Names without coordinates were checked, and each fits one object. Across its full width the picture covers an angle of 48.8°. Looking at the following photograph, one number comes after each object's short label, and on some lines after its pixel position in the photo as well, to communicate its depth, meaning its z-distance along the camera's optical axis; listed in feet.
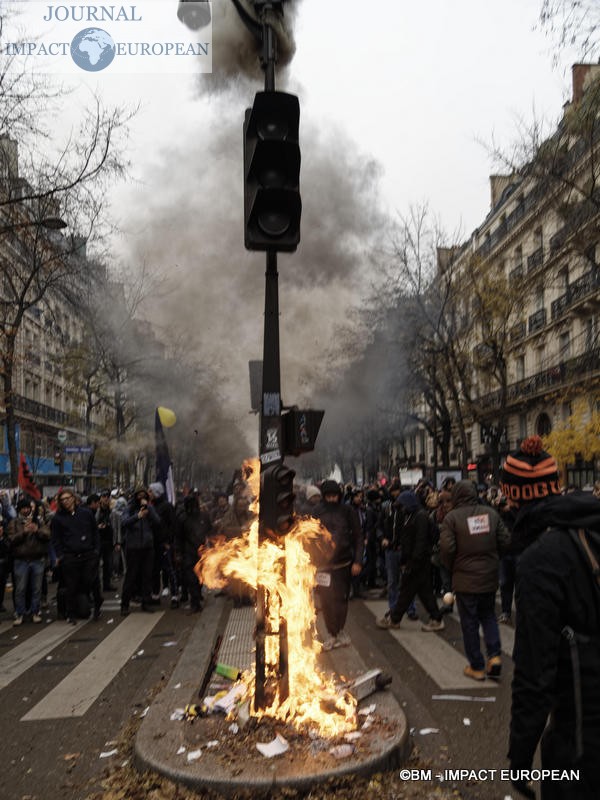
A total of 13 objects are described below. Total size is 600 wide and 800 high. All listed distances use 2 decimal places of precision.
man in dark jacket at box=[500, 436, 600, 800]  6.26
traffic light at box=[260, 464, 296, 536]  13.41
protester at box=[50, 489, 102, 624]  27.66
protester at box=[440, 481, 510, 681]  17.81
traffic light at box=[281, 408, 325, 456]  13.94
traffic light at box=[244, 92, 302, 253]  13.53
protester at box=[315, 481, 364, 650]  20.81
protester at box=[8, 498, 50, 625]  27.61
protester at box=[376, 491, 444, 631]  23.18
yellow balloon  42.26
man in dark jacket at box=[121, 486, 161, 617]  29.12
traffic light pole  13.23
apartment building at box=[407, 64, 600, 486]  45.96
